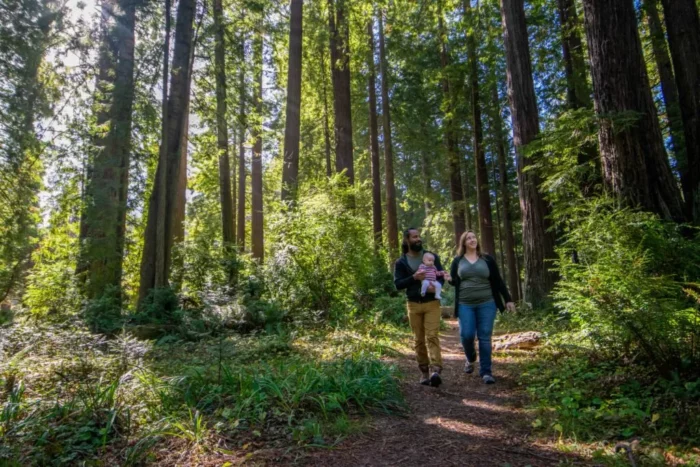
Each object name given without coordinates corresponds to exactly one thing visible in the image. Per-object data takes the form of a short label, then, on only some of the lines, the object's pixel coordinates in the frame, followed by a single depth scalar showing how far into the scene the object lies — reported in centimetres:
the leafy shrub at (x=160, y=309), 840
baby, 478
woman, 500
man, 484
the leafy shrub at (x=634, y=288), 354
